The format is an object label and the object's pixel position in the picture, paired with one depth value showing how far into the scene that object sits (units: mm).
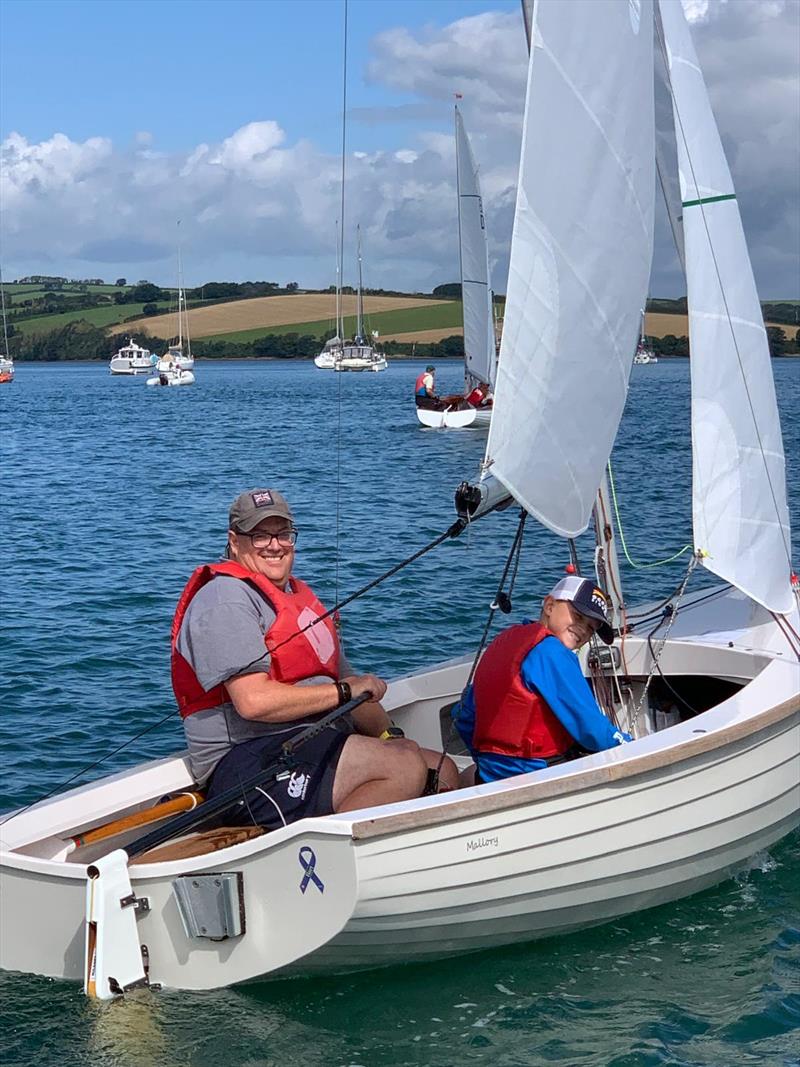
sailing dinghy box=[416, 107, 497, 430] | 31125
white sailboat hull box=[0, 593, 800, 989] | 4566
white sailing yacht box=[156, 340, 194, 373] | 73850
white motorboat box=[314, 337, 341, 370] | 88750
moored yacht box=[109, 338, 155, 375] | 90312
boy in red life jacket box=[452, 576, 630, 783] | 5070
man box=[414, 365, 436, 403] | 35375
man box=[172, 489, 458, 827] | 4895
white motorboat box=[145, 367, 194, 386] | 71375
